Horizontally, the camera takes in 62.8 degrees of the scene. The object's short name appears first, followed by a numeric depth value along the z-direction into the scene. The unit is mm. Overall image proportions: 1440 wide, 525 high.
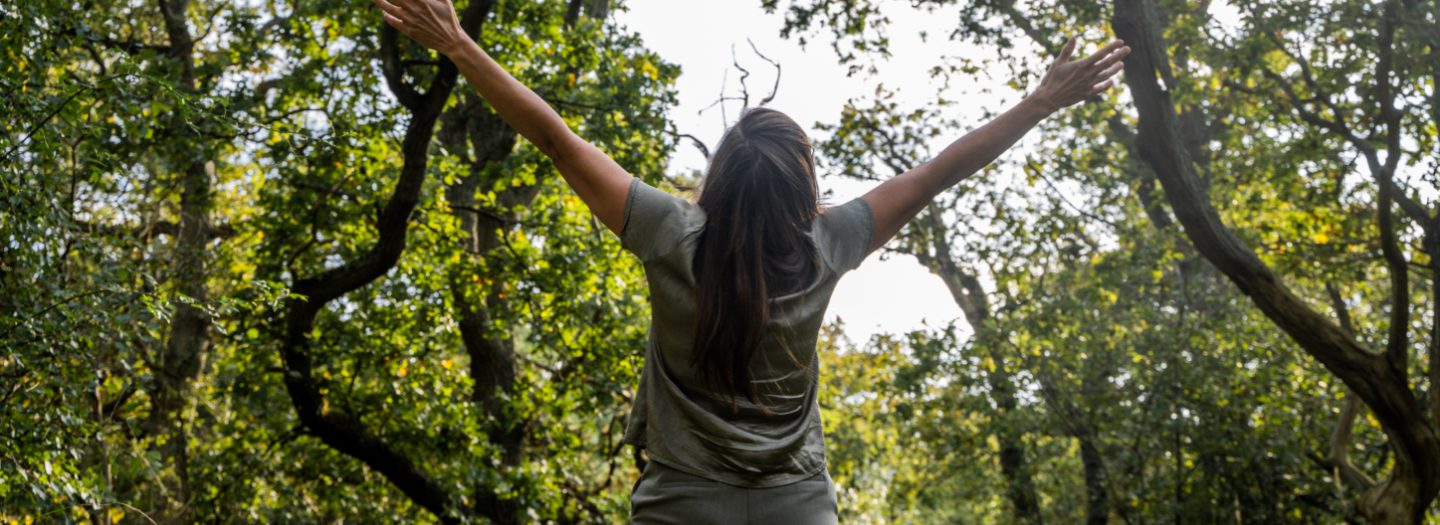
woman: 1950
